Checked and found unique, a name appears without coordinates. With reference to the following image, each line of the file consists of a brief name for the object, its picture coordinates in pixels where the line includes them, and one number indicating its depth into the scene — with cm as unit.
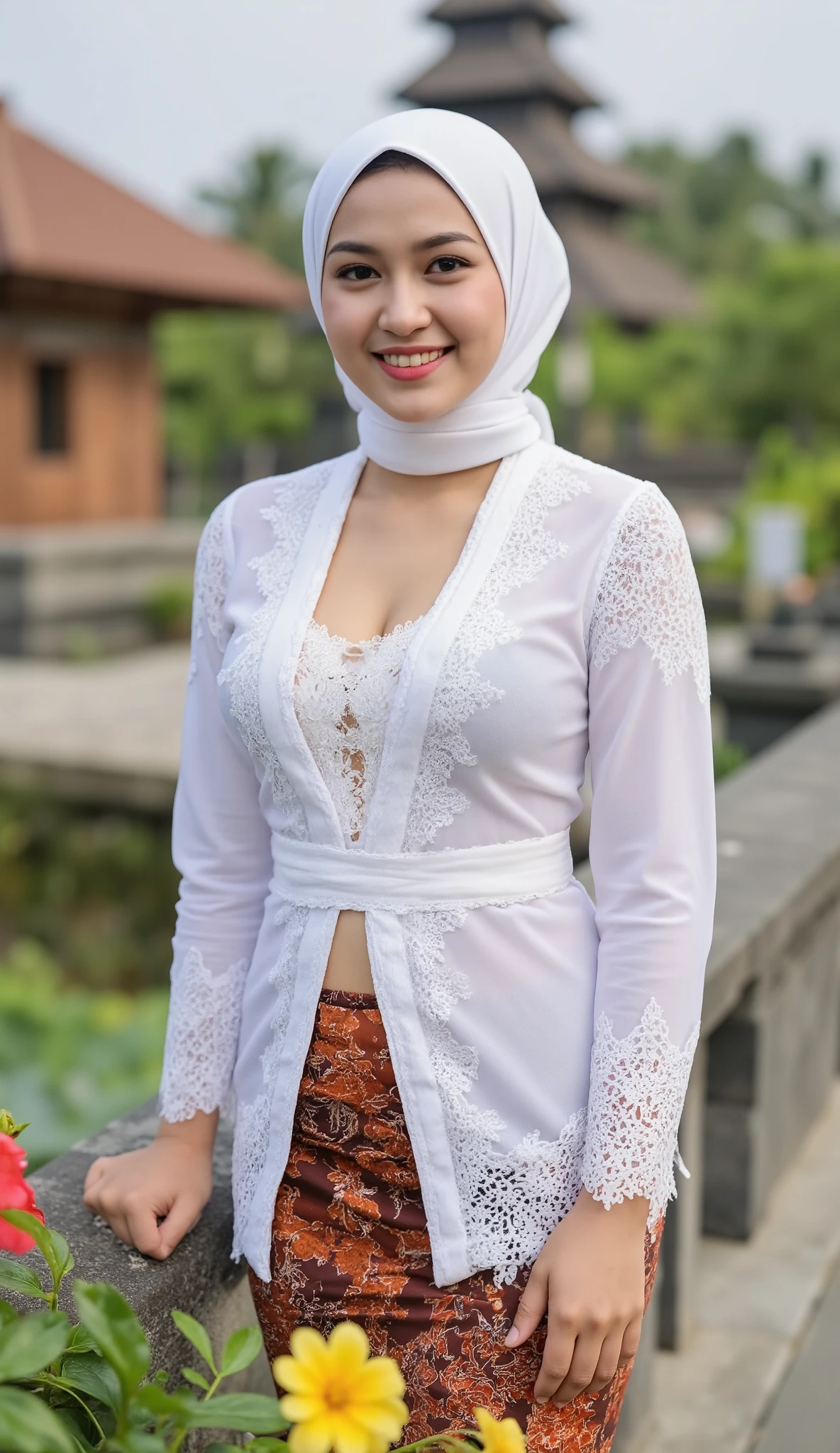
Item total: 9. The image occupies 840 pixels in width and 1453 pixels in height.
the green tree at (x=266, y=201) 3822
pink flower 106
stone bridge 245
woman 132
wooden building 1110
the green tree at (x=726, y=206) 4597
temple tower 2155
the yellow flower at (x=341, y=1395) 91
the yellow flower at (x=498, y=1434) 99
